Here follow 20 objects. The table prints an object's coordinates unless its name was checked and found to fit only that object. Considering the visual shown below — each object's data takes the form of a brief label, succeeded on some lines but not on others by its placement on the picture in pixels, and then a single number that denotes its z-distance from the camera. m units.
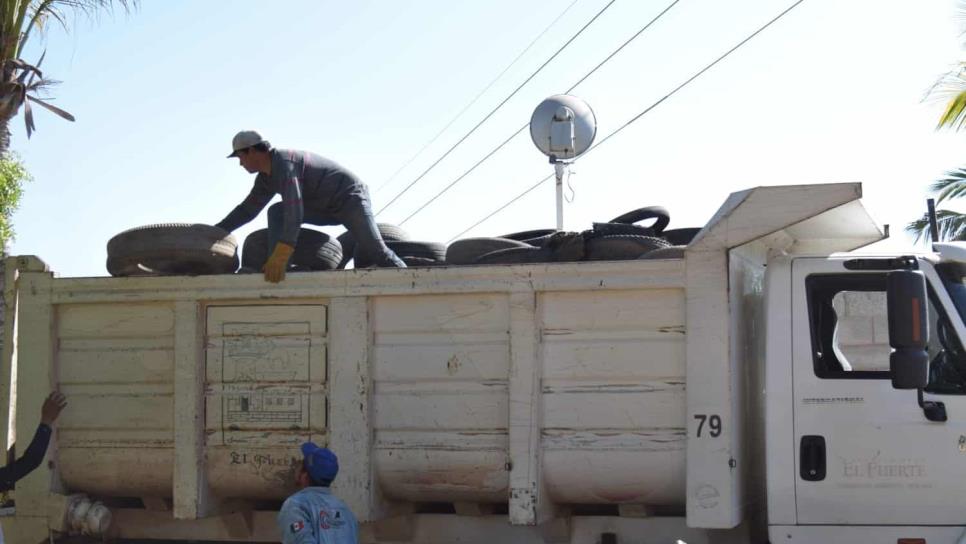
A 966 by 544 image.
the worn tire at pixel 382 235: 7.77
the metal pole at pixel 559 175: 10.79
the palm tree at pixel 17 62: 11.20
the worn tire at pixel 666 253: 5.89
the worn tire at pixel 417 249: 7.45
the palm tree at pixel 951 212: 17.55
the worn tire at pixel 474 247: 6.71
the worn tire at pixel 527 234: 7.28
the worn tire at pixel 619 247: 6.27
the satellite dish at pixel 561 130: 10.74
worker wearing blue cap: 5.33
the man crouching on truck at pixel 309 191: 6.77
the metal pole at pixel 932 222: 7.50
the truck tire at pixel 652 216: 6.80
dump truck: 5.57
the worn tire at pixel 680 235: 6.71
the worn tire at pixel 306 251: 6.86
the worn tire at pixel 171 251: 6.58
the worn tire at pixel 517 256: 6.38
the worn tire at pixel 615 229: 6.44
